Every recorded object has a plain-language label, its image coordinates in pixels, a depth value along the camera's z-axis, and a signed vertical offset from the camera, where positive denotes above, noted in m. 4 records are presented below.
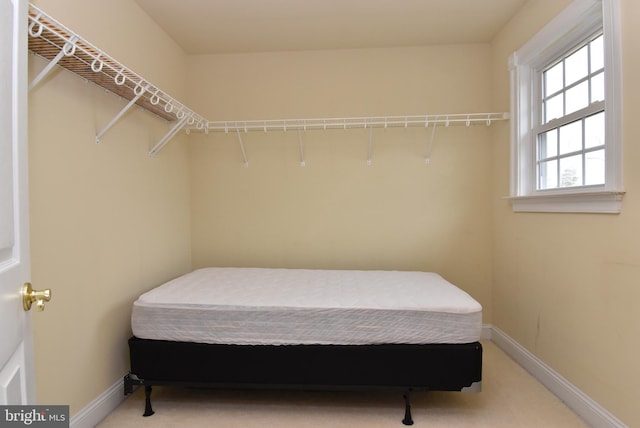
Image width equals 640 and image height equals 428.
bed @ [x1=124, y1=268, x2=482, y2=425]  1.74 -0.71
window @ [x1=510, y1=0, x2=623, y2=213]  1.61 +0.55
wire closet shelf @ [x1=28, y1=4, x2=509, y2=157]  1.31 +0.68
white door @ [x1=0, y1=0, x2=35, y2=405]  0.74 +0.00
